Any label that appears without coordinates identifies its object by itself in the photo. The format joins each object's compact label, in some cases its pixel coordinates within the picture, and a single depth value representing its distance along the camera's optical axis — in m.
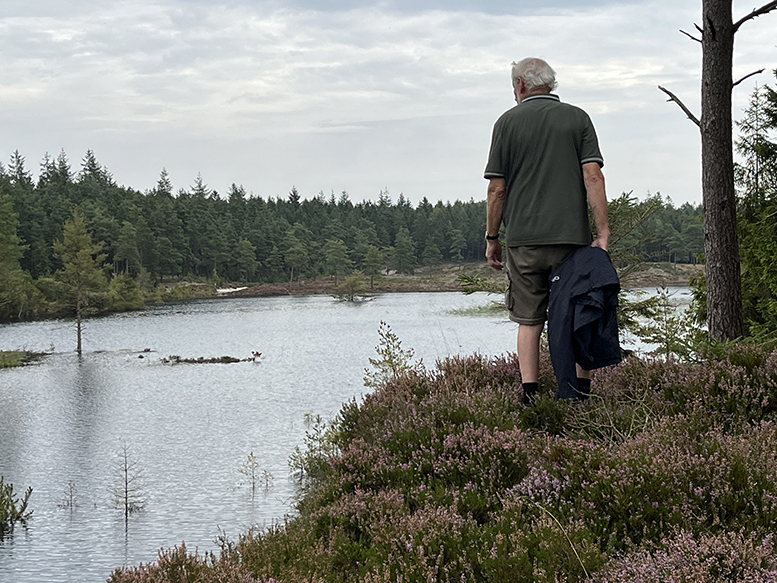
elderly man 4.88
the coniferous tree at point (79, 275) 47.88
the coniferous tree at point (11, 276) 57.03
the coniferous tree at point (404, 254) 110.19
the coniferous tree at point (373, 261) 96.25
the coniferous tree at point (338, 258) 103.50
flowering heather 2.96
